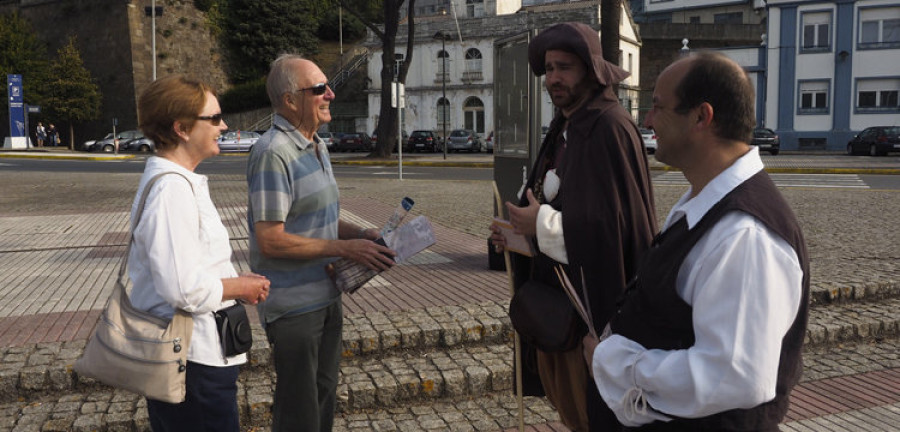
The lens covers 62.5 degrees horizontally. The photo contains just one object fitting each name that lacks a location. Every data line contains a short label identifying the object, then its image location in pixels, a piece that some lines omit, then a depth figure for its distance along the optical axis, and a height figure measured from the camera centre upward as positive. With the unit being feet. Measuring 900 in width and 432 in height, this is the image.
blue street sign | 143.02 +8.37
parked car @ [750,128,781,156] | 109.91 +0.12
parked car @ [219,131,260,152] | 139.74 +0.84
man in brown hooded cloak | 8.27 -0.67
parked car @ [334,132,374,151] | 144.77 +0.44
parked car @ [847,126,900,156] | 103.21 -0.16
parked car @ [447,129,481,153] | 133.49 +0.44
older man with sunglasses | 9.30 -1.28
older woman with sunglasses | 7.49 -1.11
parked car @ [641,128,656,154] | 110.11 +0.11
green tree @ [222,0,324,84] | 194.39 +29.72
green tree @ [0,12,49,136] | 169.89 +20.24
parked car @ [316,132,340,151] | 143.17 +1.08
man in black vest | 5.04 -1.05
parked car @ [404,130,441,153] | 137.69 +0.49
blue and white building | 126.62 +12.19
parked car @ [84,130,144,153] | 145.28 +0.89
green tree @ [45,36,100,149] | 161.48 +12.65
